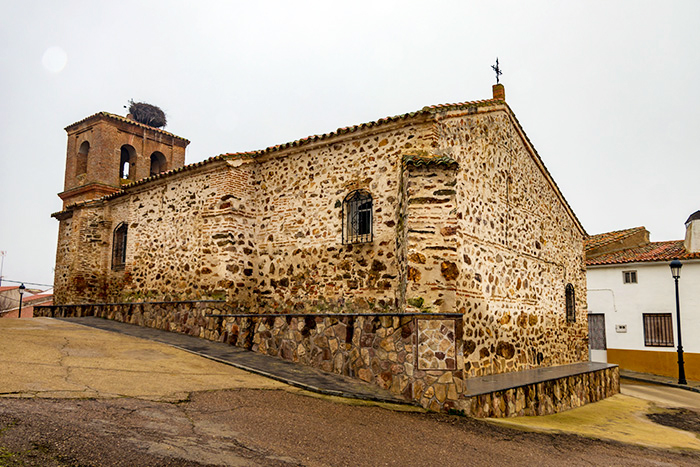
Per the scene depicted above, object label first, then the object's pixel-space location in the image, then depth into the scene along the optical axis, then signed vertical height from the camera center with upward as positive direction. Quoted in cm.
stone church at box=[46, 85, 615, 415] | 845 +119
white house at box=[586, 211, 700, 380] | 1900 +16
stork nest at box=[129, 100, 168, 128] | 2412 +902
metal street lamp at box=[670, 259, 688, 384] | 1652 -95
